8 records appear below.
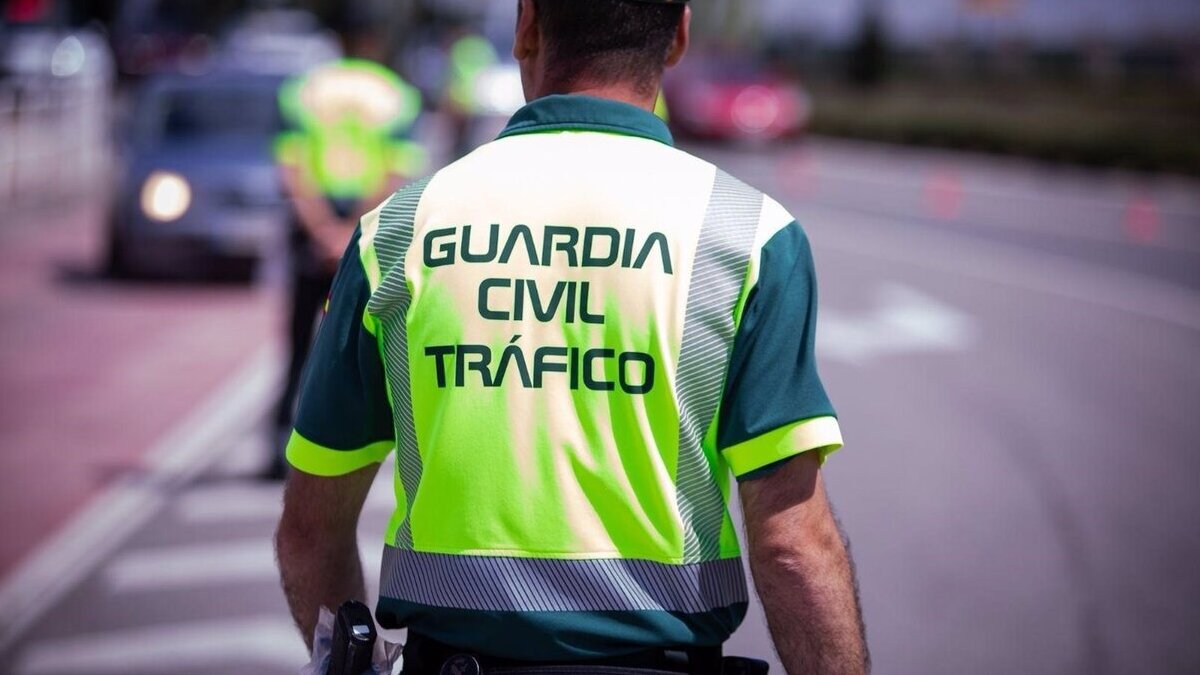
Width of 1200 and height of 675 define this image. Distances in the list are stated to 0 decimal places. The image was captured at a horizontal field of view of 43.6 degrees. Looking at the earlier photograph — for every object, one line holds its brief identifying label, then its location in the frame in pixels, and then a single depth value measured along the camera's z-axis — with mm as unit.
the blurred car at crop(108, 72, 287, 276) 12672
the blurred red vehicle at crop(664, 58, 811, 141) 31406
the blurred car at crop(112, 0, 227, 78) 48719
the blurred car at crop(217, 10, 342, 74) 36772
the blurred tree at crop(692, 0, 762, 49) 58531
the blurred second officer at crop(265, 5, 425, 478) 6980
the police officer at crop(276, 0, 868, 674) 2037
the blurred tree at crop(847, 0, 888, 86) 48625
